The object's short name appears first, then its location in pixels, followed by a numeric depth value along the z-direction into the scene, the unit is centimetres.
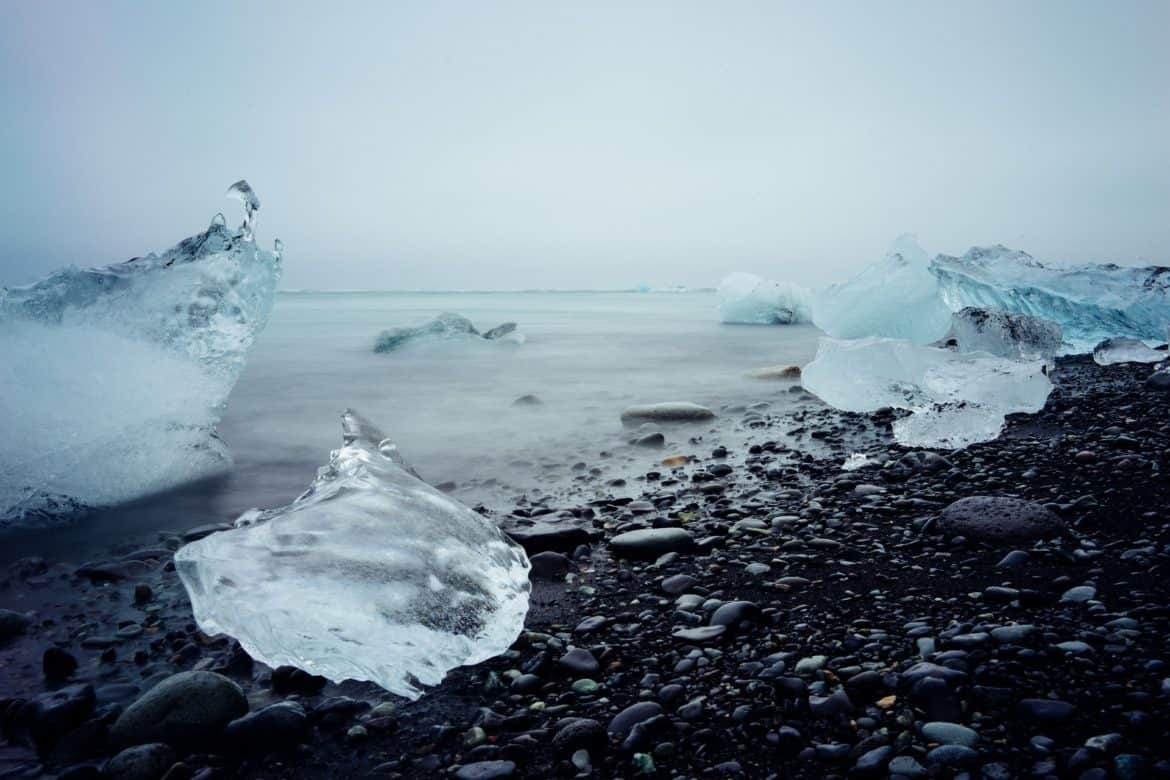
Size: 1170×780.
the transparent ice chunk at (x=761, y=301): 1570
